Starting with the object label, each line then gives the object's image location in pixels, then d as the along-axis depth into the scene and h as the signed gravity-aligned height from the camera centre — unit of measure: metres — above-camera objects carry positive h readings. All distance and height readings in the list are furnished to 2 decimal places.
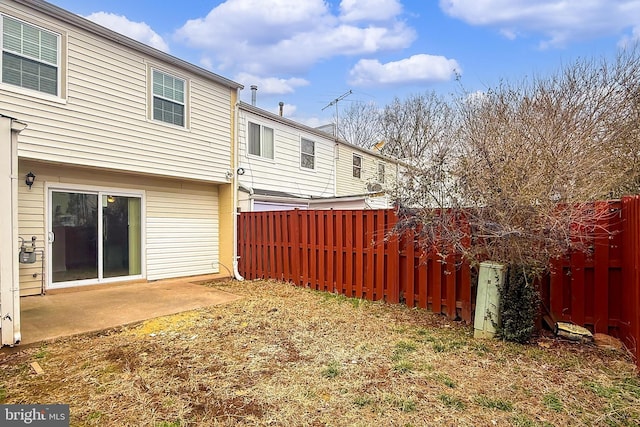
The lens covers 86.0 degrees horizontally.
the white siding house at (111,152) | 5.94 +1.24
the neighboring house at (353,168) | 13.43 +1.86
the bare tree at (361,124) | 23.27 +6.28
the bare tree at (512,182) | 3.79 +0.38
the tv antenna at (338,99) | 15.27 +5.27
